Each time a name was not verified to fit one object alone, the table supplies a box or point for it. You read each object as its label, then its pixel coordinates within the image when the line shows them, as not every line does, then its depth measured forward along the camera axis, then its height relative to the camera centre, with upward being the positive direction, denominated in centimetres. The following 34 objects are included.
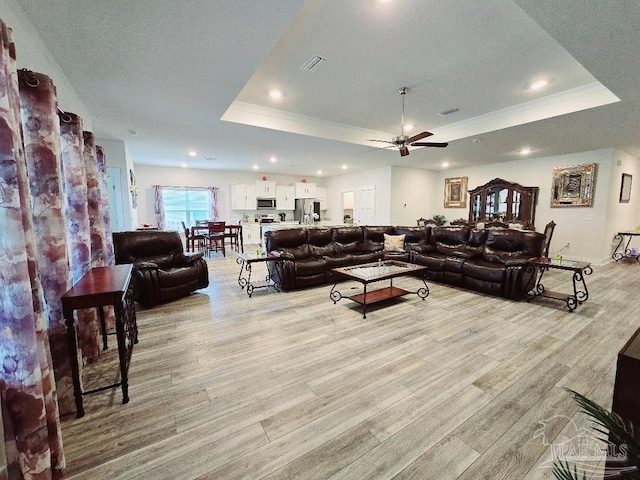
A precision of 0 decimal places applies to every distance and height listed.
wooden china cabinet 722 +12
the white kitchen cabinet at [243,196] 934 +45
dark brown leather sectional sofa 406 -84
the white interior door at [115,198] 563 +25
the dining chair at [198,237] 745 -78
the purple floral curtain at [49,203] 159 +4
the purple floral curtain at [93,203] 270 +7
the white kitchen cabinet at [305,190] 1038 +73
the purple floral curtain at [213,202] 913 +24
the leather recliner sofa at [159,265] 365 -84
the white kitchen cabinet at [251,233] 935 -86
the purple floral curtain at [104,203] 314 +8
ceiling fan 382 +103
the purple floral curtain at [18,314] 118 -48
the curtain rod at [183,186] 856 +74
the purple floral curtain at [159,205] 833 +14
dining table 743 -72
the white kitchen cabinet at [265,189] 966 +73
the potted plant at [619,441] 70 -62
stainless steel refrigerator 1012 -10
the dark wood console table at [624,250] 670 -115
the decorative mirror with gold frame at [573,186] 622 +51
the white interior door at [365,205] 912 +10
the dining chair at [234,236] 784 -80
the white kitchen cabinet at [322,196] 1102 +49
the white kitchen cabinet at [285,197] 1020 +45
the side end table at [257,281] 421 -125
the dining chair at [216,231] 734 -61
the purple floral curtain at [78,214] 220 -3
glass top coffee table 356 -93
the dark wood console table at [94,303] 171 -62
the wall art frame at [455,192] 877 +52
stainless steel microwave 986 +21
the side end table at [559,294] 351 -119
